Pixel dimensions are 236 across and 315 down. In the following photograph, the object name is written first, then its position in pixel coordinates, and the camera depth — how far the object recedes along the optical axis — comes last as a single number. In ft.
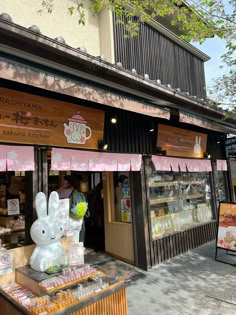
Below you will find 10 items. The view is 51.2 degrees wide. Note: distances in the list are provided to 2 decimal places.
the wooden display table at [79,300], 8.44
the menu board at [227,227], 17.65
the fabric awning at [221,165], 27.17
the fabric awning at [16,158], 10.68
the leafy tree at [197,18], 14.60
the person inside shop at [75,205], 16.52
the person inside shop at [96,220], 21.93
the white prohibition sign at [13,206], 16.38
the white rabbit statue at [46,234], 10.44
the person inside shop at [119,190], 19.72
